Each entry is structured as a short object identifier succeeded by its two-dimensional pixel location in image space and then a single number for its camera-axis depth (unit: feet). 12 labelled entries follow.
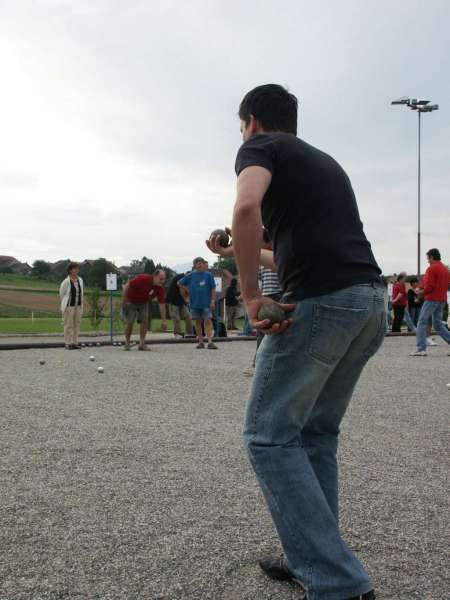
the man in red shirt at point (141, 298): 48.73
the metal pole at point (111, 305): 61.40
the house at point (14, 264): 390.01
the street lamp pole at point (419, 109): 99.12
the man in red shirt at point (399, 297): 67.82
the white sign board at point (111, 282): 57.88
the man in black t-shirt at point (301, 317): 7.77
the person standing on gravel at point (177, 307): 59.67
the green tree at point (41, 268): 326.85
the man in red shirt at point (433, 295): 44.98
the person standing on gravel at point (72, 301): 49.65
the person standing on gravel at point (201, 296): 49.88
